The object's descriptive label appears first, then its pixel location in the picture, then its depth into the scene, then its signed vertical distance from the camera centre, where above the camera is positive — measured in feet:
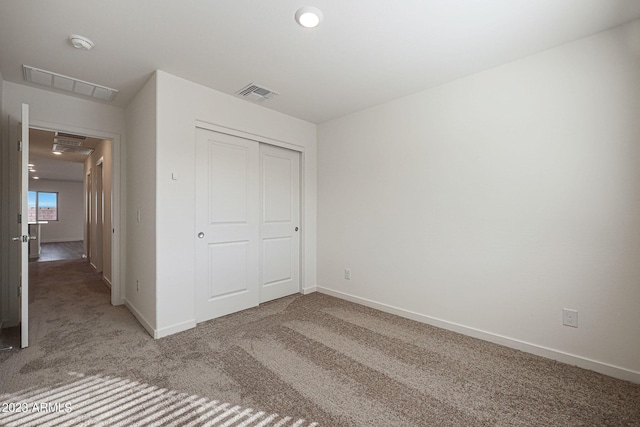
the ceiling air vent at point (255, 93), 10.00 +4.38
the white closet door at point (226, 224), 10.03 -0.39
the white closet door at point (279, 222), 12.31 -0.40
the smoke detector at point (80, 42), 7.11 +4.35
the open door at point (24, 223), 7.79 -0.26
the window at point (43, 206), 34.58 +0.93
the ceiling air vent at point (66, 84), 8.81 +4.33
